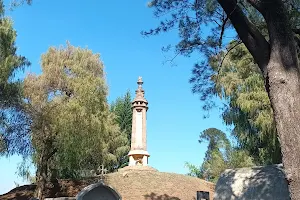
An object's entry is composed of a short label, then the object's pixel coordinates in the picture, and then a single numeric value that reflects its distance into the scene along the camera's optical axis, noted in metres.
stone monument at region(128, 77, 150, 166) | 17.29
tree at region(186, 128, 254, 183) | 16.01
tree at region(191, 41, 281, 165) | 13.65
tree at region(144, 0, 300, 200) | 3.53
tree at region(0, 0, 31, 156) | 11.16
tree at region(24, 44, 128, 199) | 13.76
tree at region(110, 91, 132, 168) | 29.22
